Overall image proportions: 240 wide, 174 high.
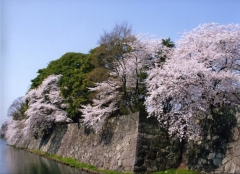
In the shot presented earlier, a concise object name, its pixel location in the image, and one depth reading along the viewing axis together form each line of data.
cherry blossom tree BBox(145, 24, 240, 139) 13.20
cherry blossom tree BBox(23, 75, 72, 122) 27.96
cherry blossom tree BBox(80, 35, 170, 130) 17.67
